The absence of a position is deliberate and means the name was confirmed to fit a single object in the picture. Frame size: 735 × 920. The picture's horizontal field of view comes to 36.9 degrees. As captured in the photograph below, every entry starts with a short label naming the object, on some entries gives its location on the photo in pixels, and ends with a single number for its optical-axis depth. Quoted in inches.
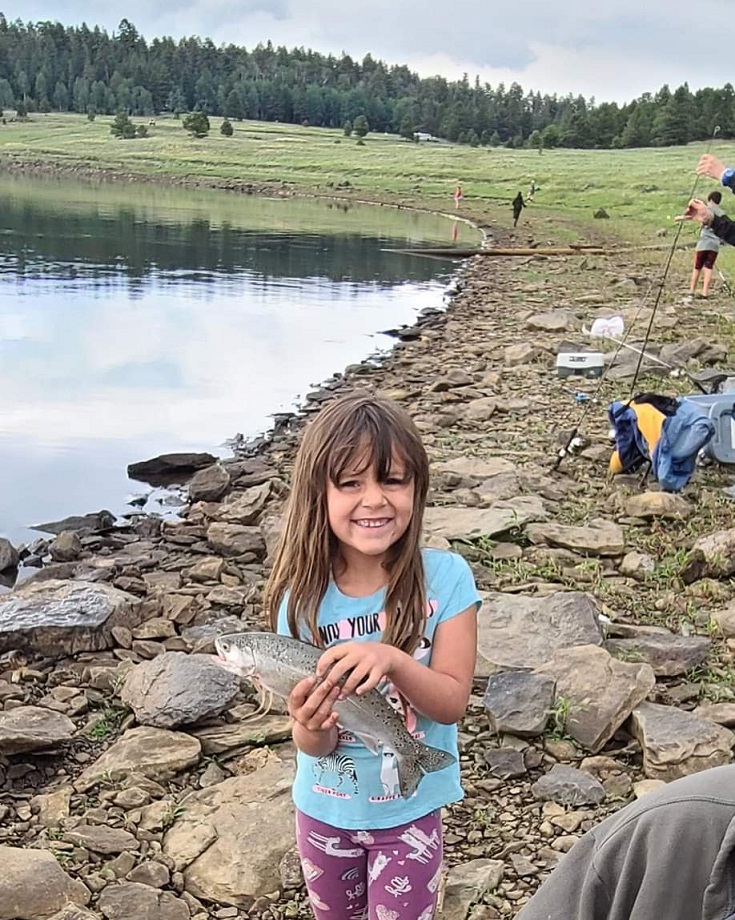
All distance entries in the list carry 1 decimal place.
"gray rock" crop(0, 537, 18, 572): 342.5
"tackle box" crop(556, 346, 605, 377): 525.7
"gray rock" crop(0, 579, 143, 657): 237.5
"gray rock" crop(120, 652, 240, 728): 190.1
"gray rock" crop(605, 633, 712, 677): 204.4
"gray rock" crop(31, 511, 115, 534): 384.5
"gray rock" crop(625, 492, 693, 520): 294.5
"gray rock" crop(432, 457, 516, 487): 350.6
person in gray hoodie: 54.3
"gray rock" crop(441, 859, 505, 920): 137.9
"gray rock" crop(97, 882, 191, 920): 141.2
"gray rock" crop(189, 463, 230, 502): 410.3
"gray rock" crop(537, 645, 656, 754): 176.9
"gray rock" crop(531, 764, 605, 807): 162.6
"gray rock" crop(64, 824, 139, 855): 156.3
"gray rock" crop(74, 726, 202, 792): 175.3
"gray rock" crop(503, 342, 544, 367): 594.5
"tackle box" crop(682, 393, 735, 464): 323.6
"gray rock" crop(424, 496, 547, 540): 286.0
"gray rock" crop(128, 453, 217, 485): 459.8
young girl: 99.4
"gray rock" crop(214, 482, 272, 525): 347.9
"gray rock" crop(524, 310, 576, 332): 693.4
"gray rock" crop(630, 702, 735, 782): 166.6
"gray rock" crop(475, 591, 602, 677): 205.8
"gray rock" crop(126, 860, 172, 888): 148.9
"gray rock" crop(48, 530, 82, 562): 347.6
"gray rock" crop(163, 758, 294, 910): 147.3
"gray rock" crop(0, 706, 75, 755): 184.4
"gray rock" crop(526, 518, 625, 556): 272.5
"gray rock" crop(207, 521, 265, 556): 313.1
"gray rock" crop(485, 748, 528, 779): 170.9
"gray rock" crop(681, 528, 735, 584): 253.1
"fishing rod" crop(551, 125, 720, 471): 362.9
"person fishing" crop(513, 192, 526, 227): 1641.2
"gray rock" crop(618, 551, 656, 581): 257.1
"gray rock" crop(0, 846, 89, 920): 138.0
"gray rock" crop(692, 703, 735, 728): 179.6
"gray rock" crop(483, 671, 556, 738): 178.5
